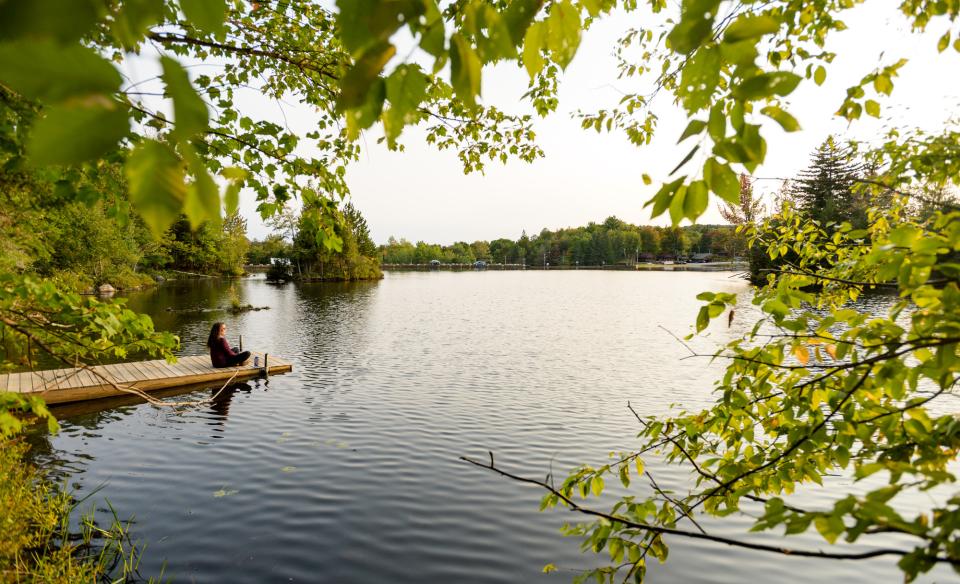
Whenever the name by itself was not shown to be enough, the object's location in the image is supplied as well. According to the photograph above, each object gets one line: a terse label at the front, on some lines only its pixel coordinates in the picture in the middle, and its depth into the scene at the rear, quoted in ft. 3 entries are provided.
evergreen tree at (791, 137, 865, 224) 160.29
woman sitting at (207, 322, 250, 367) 53.98
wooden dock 41.14
